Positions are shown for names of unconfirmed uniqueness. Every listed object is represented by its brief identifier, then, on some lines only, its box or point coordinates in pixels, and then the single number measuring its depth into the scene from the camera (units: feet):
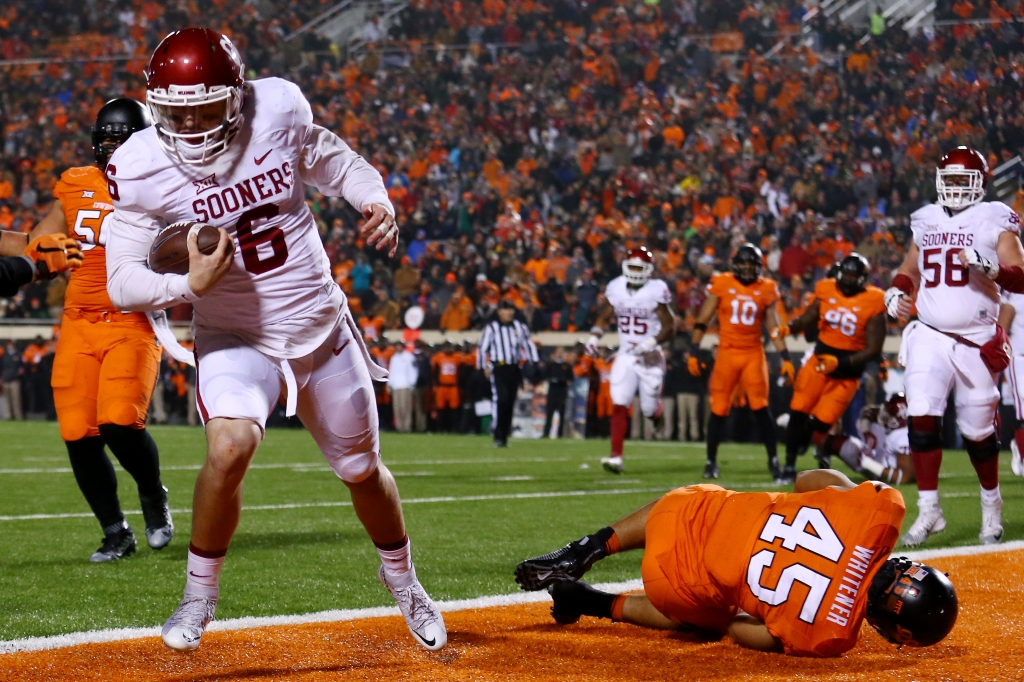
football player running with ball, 21.24
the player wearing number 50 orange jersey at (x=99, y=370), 33.42
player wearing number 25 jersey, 69.97
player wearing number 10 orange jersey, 64.75
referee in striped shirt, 88.99
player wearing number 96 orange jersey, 59.82
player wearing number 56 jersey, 39.68
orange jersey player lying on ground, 21.38
